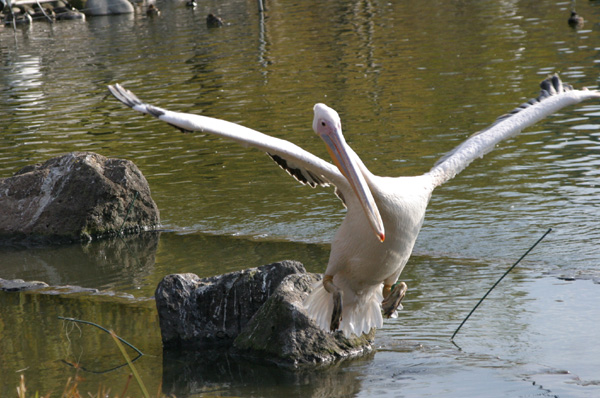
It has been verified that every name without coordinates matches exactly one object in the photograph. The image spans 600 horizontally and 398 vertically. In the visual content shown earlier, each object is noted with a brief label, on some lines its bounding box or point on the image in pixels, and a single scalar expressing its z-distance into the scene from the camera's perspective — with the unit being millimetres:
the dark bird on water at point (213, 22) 55812
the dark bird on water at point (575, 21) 41250
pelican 9562
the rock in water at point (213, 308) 11922
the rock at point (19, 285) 14859
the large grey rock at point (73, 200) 17562
